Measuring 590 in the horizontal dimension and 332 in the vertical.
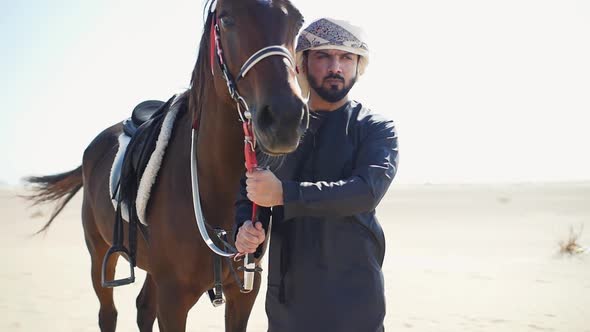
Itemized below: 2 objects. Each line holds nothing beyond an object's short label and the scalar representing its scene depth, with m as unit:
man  1.75
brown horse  1.60
